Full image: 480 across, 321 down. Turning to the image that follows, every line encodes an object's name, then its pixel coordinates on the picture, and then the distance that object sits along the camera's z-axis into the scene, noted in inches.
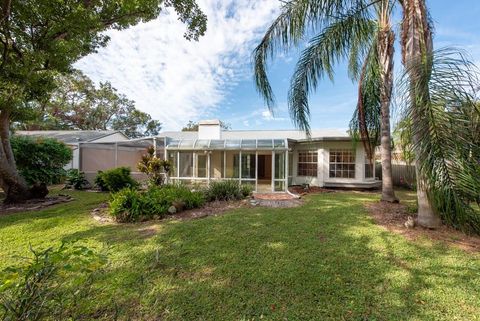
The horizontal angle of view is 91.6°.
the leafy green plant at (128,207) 269.4
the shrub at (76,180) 545.3
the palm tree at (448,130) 129.3
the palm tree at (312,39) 198.8
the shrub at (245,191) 390.4
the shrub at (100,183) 502.0
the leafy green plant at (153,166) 426.9
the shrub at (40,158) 466.6
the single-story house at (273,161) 502.9
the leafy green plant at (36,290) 66.1
